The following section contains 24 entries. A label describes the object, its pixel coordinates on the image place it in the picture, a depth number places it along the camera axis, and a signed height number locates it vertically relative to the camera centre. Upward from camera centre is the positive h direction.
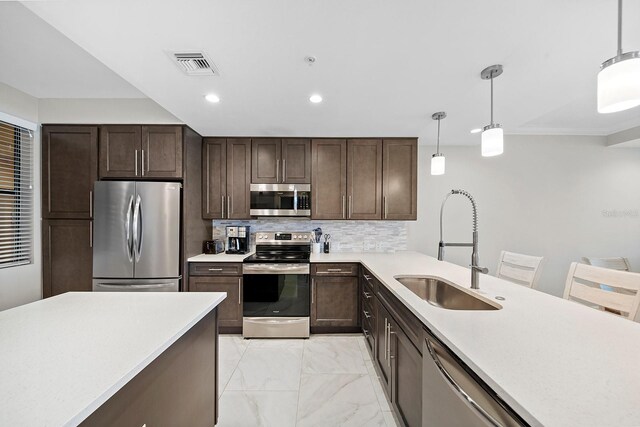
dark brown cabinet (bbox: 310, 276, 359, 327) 3.10 -1.02
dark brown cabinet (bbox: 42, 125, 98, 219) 2.90 +0.44
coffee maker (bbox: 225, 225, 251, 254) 3.47 -0.36
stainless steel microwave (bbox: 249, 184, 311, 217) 3.35 +0.15
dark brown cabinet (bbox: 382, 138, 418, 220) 3.40 +0.42
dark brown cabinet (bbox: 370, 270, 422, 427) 1.41 -0.94
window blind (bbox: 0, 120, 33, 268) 2.64 +0.15
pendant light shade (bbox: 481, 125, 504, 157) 1.71 +0.48
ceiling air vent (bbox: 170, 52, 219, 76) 1.70 +0.99
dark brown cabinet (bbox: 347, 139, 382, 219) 3.40 +0.43
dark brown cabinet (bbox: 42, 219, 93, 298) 2.90 -0.50
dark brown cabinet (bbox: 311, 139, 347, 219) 3.39 +0.45
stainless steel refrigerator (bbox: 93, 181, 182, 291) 2.77 -0.23
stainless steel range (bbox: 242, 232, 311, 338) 3.00 -0.98
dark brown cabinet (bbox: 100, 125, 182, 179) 2.93 +0.65
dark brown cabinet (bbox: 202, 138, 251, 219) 3.36 +0.52
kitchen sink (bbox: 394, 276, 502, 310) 1.70 -0.59
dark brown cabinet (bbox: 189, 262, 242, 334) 3.04 -0.85
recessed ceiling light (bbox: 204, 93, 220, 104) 2.27 +0.98
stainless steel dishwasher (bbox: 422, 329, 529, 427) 0.75 -0.59
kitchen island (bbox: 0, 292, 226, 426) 0.67 -0.47
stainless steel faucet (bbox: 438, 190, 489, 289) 1.71 -0.34
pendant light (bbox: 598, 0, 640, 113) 0.94 +0.48
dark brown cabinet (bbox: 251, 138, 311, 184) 3.37 +0.65
